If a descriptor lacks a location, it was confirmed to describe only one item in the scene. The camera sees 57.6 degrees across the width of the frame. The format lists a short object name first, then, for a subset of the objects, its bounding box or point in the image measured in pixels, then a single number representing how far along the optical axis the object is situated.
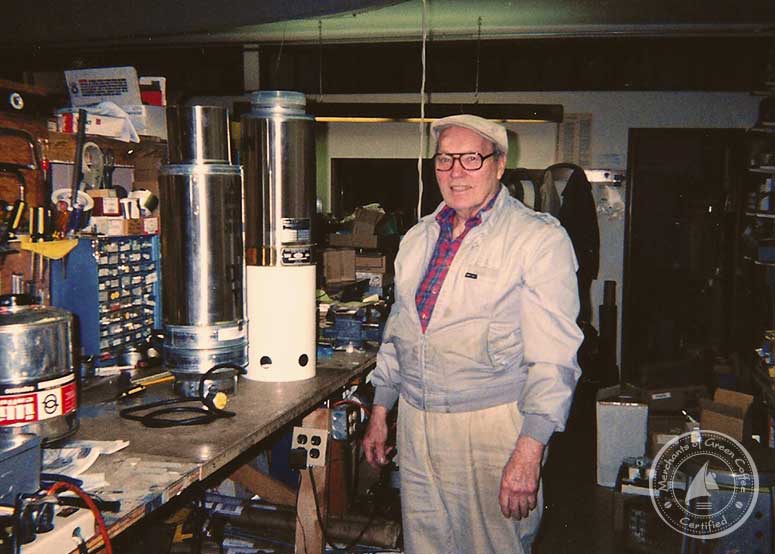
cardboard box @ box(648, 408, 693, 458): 4.22
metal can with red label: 1.67
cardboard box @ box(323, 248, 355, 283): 4.38
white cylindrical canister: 2.40
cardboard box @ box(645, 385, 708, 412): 4.52
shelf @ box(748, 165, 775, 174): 4.13
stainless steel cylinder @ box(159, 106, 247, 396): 2.26
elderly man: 1.98
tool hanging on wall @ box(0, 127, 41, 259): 2.22
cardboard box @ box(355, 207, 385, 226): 5.01
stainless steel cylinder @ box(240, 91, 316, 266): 2.39
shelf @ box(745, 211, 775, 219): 4.24
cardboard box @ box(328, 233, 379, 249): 4.87
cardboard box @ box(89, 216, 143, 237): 2.52
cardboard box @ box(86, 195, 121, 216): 2.58
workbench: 1.50
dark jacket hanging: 5.75
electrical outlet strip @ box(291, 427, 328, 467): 2.46
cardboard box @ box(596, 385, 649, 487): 4.35
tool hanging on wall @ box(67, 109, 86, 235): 2.44
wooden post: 2.57
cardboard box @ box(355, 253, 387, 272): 4.61
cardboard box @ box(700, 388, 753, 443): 4.00
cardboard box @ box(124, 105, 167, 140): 2.88
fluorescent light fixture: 4.70
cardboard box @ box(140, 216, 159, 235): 2.73
